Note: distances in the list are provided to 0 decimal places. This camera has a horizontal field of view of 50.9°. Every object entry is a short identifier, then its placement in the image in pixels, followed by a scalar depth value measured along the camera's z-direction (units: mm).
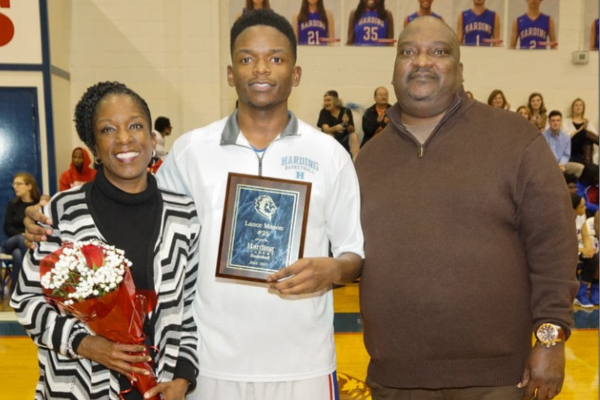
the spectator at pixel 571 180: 7973
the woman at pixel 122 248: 1930
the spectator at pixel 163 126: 9991
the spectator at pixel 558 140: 10234
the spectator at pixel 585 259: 6910
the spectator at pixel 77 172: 8852
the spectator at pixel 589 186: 8633
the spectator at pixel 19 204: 7434
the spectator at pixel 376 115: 9977
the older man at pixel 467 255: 2191
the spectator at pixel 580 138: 10367
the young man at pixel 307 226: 2135
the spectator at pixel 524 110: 10827
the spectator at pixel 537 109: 10898
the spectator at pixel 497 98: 10703
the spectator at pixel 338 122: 9961
